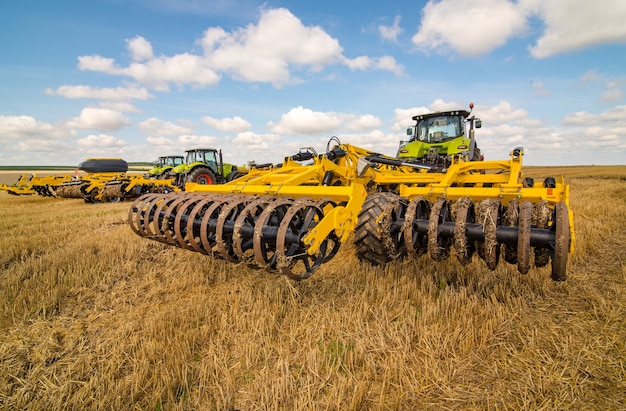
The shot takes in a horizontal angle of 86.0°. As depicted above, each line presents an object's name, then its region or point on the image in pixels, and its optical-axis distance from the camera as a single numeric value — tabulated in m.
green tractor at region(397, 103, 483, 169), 8.04
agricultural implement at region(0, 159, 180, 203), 12.80
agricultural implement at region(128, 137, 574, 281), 2.71
